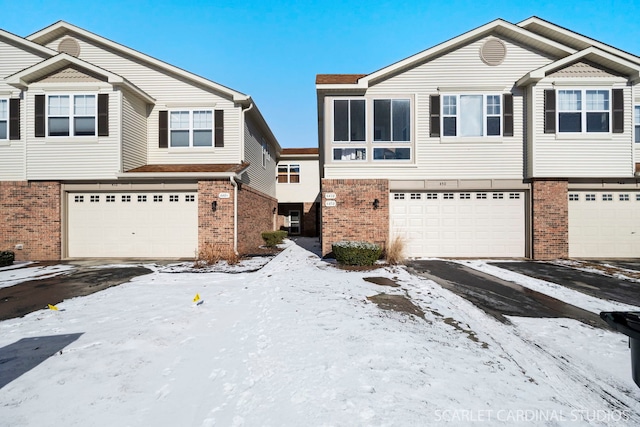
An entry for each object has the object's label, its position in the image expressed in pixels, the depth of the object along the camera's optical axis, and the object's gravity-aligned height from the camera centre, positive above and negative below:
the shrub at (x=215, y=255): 10.12 -1.55
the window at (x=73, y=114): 11.05 +4.14
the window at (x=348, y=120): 11.20 +3.93
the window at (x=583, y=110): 10.78 +4.15
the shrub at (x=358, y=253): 9.27 -1.32
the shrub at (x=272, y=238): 14.80 -1.29
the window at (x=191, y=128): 12.15 +3.90
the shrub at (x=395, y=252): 9.98 -1.43
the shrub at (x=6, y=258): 9.75 -1.56
